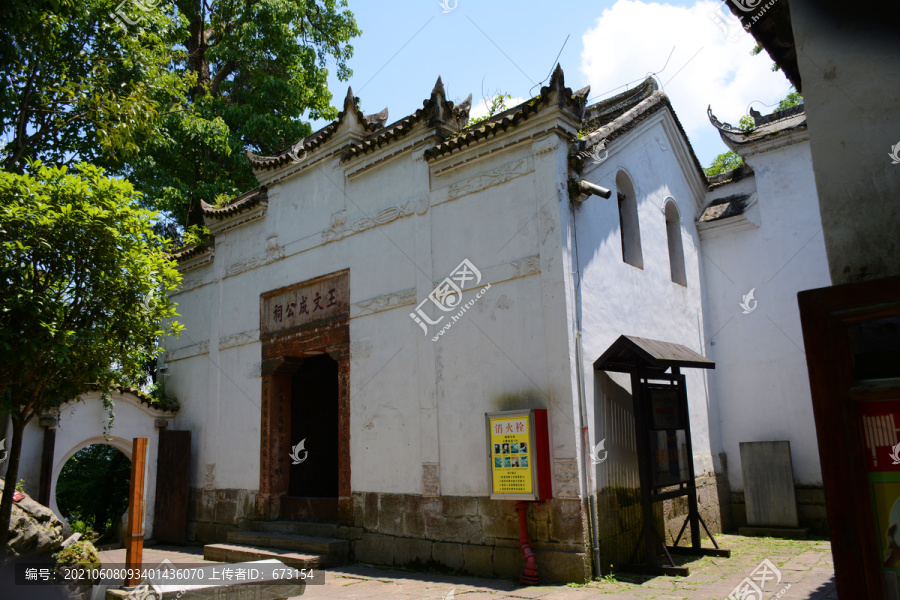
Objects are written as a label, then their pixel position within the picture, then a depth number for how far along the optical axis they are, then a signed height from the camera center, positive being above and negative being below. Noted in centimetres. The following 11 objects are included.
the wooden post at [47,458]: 1079 +4
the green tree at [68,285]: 649 +189
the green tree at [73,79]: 912 +573
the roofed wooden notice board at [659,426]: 747 +20
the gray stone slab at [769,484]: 991 -71
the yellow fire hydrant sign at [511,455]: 723 -9
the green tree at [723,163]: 2281 +1000
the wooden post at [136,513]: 650 -56
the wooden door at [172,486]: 1221 -56
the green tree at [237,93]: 1552 +991
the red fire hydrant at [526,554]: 705 -119
